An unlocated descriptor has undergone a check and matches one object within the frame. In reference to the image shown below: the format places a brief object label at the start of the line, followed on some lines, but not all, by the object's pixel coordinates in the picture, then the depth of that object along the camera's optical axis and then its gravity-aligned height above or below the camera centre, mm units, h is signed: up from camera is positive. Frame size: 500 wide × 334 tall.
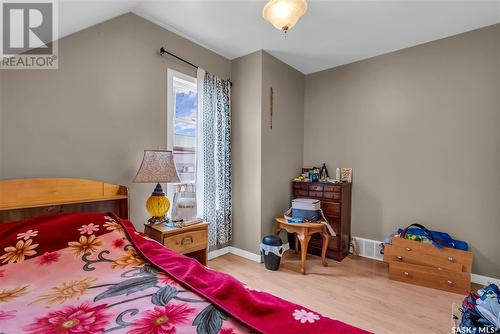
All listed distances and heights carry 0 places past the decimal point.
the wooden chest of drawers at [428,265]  2199 -967
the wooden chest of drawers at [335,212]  2969 -595
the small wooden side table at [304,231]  2588 -746
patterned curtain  2811 +78
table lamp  1995 -112
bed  803 -533
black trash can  2619 -952
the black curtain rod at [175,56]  2418 +1131
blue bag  2410 -746
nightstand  1969 -646
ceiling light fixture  1582 +1038
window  2547 +460
